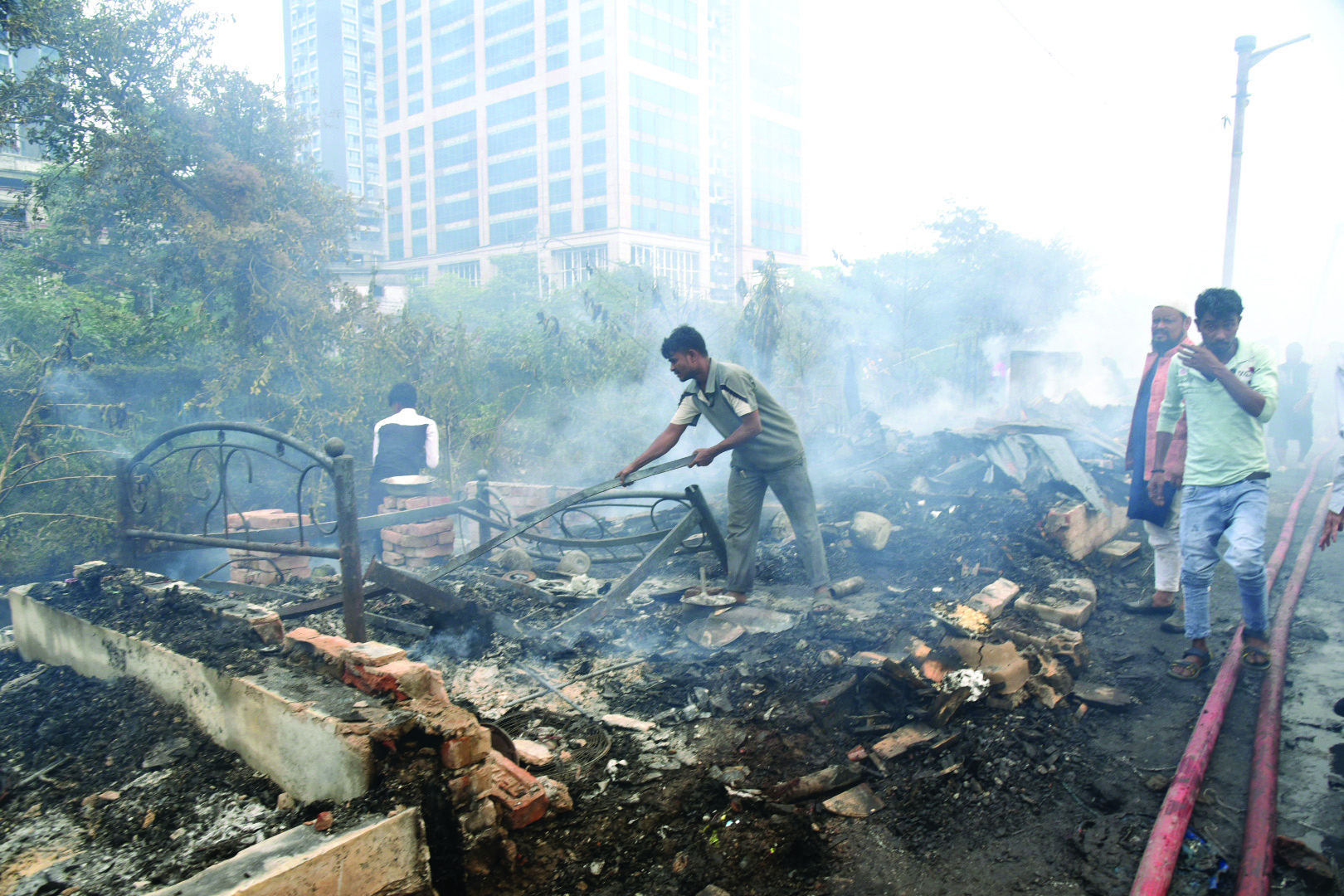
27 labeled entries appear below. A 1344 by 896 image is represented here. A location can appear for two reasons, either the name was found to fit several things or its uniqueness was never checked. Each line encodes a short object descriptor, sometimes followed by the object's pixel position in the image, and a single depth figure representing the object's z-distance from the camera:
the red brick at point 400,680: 2.40
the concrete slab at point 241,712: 2.17
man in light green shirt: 3.55
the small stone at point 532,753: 2.97
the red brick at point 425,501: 6.25
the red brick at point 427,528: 5.73
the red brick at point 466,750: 2.26
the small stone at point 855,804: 2.65
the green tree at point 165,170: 8.65
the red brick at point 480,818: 2.24
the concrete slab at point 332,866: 1.77
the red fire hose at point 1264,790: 2.02
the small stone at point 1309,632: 4.12
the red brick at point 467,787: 2.24
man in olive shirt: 4.92
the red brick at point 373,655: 2.50
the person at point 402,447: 6.37
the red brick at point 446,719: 2.28
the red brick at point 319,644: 2.64
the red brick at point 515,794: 2.46
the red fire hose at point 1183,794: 1.97
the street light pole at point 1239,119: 13.53
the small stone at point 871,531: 6.39
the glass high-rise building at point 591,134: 32.25
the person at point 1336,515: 3.28
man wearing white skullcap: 4.27
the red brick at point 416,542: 5.71
